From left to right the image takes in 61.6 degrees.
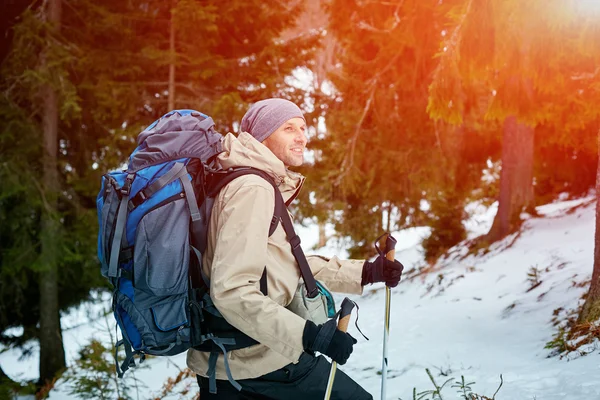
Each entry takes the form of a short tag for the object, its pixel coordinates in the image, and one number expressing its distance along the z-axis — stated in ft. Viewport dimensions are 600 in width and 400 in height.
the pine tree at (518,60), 15.16
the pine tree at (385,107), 28.43
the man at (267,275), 6.39
